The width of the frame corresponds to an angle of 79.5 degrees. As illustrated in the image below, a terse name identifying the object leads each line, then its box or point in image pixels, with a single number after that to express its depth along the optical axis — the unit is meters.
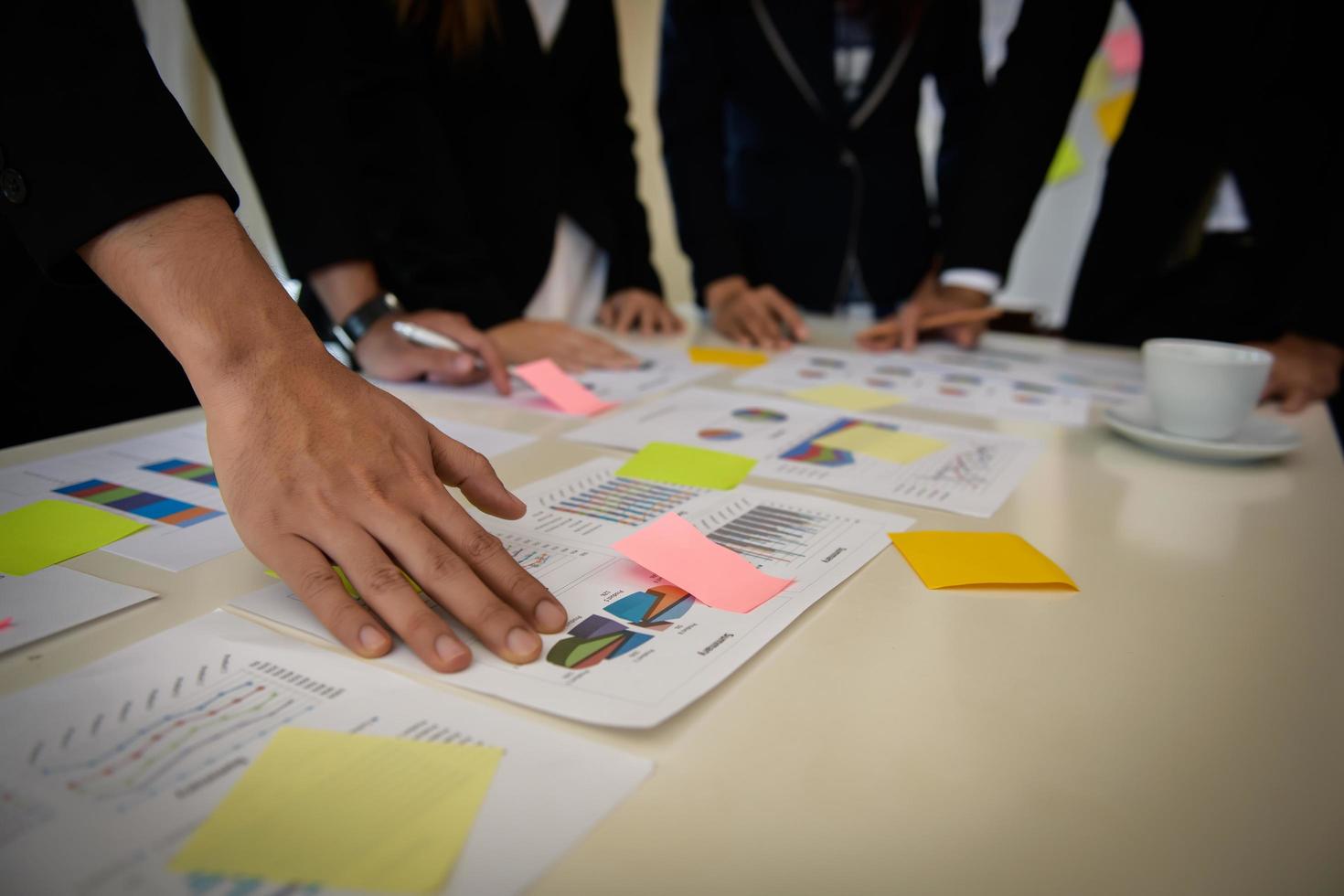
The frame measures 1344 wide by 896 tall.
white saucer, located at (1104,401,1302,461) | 0.79
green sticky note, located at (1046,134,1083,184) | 3.12
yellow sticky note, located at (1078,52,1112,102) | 3.03
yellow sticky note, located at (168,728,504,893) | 0.28
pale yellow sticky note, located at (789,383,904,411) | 0.99
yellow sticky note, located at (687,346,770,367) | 1.21
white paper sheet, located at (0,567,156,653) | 0.43
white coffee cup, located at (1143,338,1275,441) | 0.79
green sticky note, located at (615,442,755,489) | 0.70
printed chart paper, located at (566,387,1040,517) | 0.71
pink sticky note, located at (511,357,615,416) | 0.93
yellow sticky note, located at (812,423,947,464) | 0.80
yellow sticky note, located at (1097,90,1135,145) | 3.00
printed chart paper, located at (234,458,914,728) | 0.39
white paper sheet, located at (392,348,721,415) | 0.98
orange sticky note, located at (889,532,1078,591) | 0.53
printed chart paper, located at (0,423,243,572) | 0.54
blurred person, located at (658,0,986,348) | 1.64
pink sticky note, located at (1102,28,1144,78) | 2.99
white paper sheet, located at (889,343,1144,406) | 1.12
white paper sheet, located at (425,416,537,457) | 0.78
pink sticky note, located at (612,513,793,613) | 0.48
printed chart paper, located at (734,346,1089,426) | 1.00
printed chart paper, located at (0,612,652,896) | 0.28
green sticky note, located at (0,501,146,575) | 0.51
